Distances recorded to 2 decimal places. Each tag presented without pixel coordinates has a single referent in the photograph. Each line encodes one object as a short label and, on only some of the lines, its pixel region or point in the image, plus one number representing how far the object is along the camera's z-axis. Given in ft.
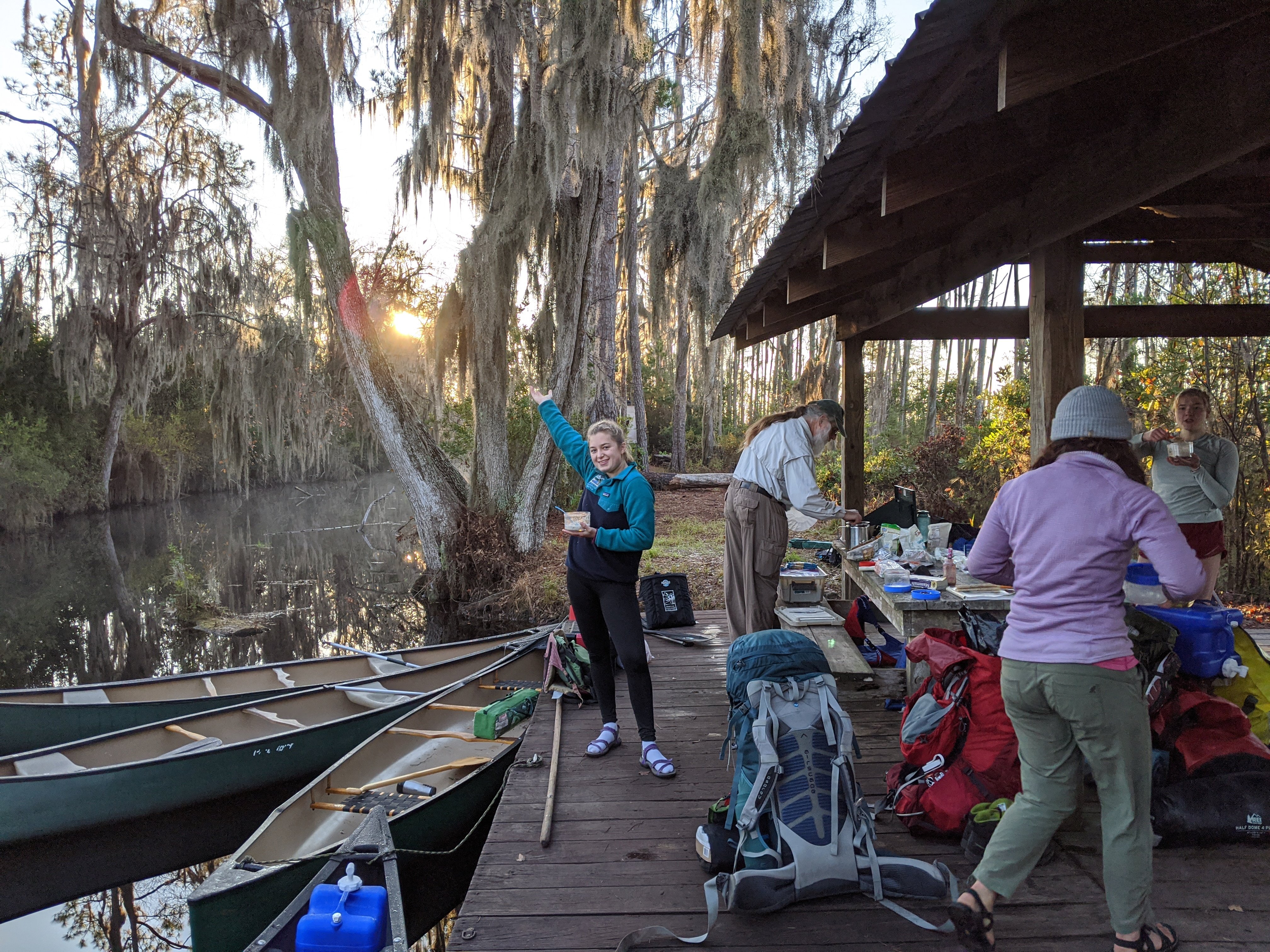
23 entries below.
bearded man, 14.20
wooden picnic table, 12.34
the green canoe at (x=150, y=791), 15.84
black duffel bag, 9.59
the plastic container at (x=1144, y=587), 9.82
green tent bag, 16.96
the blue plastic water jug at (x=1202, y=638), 9.66
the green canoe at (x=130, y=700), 20.13
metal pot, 18.28
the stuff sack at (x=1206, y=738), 9.57
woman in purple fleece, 7.17
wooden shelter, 7.39
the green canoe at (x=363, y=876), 9.41
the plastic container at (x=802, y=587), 18.44
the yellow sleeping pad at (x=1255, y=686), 10.19
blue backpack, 8.66
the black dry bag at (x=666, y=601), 23.56
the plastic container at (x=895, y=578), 13.32
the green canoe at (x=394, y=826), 10.81
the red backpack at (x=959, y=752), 10.16
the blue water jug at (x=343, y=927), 9.42
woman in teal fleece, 12.19
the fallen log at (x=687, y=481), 61.72
